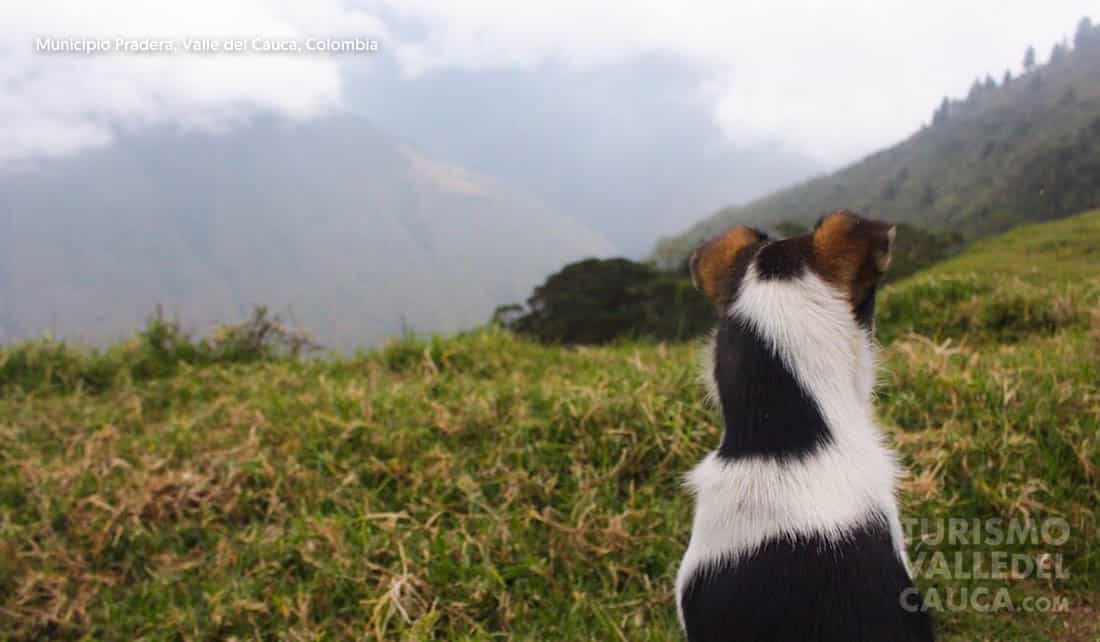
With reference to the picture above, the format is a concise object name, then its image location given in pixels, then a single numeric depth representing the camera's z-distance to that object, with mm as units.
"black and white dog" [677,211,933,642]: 1481
